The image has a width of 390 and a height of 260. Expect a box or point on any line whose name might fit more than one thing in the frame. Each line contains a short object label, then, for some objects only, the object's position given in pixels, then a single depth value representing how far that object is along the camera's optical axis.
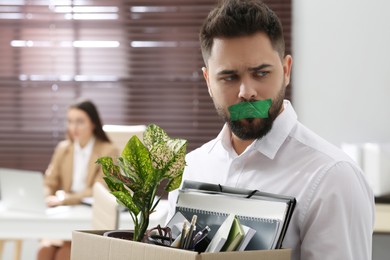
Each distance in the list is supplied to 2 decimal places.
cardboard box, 1.45
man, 1.67
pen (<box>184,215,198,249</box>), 1.53
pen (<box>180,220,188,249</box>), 1.53
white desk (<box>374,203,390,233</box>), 4.86
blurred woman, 5.11
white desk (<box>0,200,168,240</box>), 4.23
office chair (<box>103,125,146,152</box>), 5.18
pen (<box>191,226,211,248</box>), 1.53
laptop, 4.36
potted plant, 1.58
